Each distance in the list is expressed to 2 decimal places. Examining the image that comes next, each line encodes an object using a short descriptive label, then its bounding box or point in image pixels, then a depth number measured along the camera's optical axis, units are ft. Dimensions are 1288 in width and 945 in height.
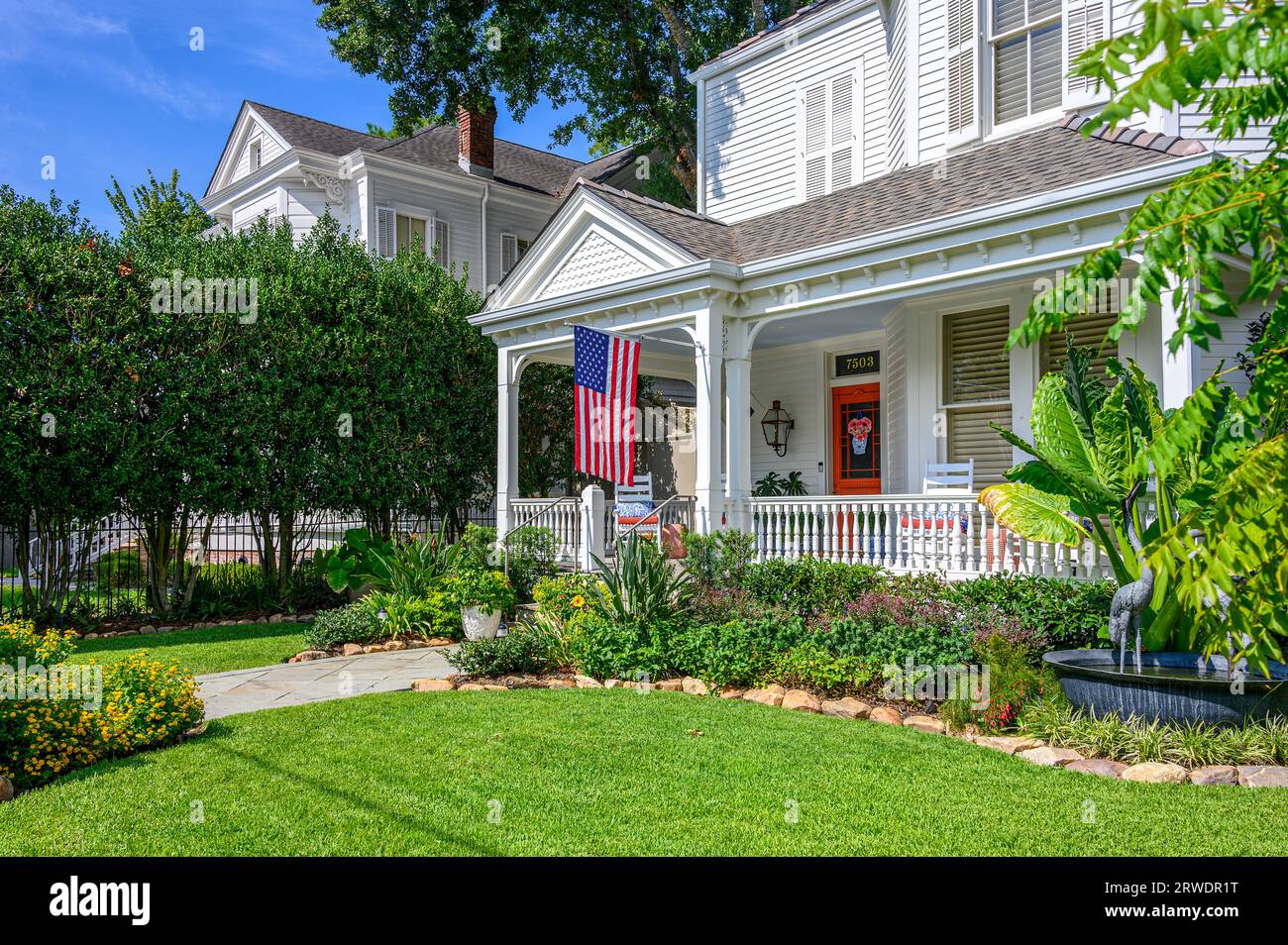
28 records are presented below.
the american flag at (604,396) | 36.22
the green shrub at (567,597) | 29.63
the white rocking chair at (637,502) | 40.22
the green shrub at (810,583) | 29.40
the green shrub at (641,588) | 28.27
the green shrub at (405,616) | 33.63
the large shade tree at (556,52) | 64.85
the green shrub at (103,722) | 16.79
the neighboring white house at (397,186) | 65.92
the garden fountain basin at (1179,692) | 18.42
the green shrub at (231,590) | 40.19
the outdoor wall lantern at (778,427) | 47.78
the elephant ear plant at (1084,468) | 23.31
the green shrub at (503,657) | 26.78
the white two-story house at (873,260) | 28.89
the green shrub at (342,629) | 32.01
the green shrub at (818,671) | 23.39
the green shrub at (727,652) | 24.66
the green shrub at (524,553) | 39.88
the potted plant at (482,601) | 31.94
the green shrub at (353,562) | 39.78
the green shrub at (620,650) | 25.93
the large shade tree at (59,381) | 33.58
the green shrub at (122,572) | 40.96
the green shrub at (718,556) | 32.68
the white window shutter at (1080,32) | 31.68
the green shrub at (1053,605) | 24.27
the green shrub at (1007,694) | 20.56
